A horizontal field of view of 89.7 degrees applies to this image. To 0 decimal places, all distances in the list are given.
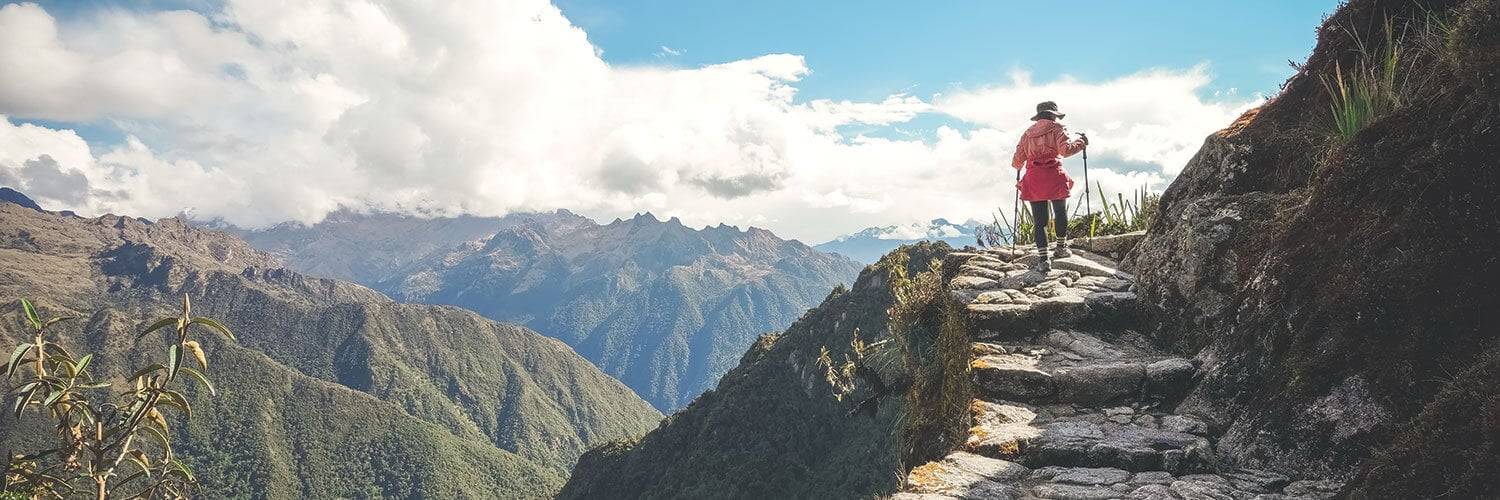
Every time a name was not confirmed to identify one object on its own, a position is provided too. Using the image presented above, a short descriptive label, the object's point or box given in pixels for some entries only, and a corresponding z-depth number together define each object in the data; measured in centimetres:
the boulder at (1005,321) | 806
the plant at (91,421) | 317
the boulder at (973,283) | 956
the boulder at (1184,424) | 589
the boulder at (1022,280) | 955
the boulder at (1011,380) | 688
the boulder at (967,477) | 522
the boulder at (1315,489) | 471
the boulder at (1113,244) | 1085
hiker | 1116
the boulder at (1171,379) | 656
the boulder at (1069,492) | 511
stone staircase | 525
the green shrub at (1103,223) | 1294
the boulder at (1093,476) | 537
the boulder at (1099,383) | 669
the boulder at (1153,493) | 499
